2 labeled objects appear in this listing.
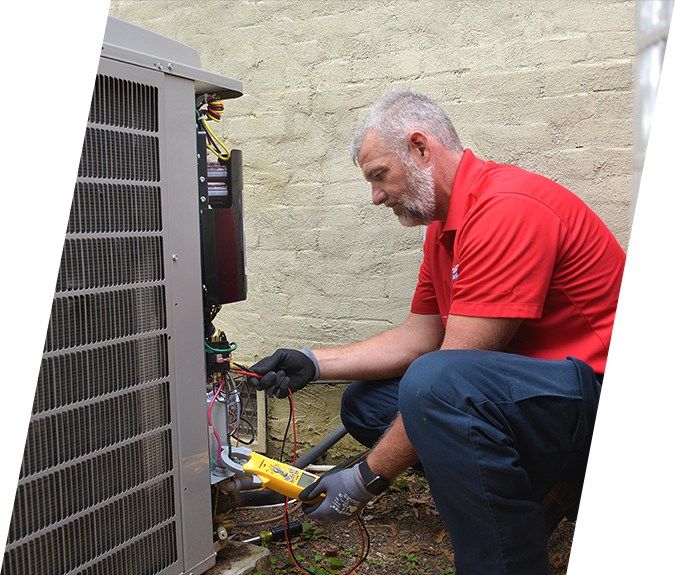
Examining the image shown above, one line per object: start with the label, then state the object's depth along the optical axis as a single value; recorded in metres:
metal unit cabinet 1.51
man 1.66
